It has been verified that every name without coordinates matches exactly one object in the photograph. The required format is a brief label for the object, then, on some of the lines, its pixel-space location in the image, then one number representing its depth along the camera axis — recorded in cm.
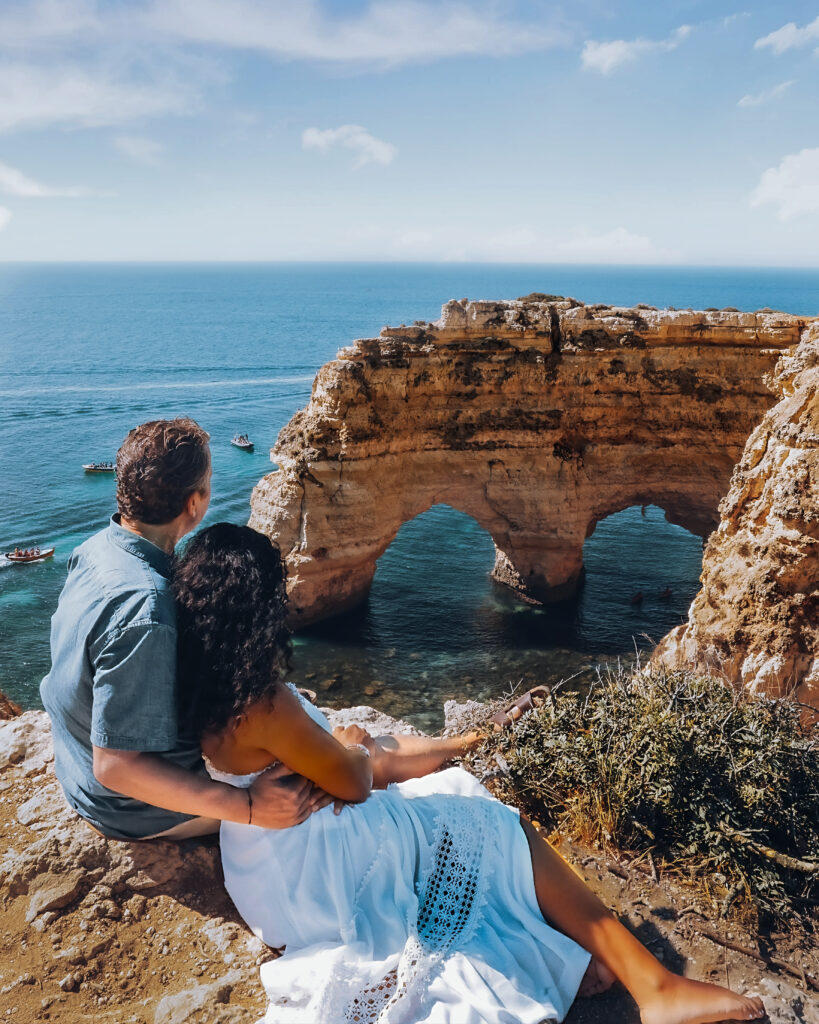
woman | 311
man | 319
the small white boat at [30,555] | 2419
